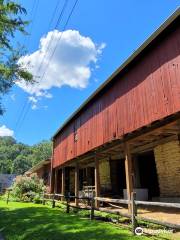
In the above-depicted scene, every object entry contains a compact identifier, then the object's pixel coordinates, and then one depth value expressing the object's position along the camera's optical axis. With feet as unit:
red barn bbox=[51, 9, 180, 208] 19.02
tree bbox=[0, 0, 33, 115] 25.73
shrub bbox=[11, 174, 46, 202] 51.11
